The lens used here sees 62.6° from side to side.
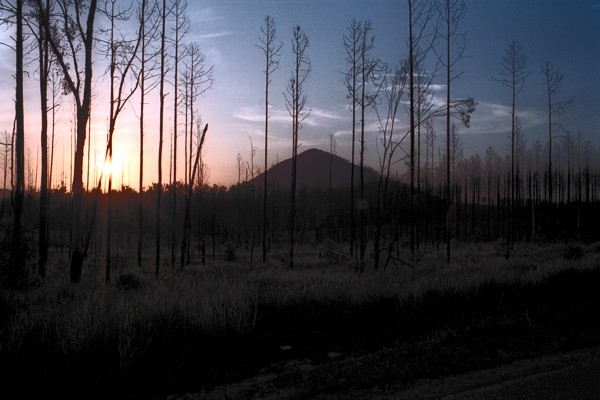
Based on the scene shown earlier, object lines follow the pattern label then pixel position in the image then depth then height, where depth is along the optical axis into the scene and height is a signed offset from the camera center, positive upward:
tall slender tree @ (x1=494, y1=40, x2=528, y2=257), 28.08 +5.02
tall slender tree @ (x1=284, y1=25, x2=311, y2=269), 24.55 +4.91
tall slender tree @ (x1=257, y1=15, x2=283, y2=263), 25.12 +6.55
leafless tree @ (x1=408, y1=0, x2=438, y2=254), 18.44 +4.39
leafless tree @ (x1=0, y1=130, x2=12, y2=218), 26.95 +2.43
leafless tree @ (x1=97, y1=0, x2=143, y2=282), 13.44 +3.89
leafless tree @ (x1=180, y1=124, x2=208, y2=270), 12.69 +0.35
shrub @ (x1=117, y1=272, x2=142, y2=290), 12.72 -1.93
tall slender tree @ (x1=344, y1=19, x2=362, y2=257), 22.64 +6.11
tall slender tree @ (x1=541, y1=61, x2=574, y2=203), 32.56 +5.60
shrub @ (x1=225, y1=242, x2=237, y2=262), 33.36 -2.87
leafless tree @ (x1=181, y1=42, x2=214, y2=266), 24.78 +5.66
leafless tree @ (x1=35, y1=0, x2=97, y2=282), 11.88 +2.57
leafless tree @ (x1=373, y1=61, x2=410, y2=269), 15.75 +2.18
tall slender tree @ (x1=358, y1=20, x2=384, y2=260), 22.38 +4.55
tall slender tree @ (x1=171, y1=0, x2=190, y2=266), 22.30 +5.24
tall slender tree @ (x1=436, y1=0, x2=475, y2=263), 22.08 +5.66
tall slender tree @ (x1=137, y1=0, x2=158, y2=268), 14.75 +4.77
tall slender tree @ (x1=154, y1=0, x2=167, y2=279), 19.92 +4.24
